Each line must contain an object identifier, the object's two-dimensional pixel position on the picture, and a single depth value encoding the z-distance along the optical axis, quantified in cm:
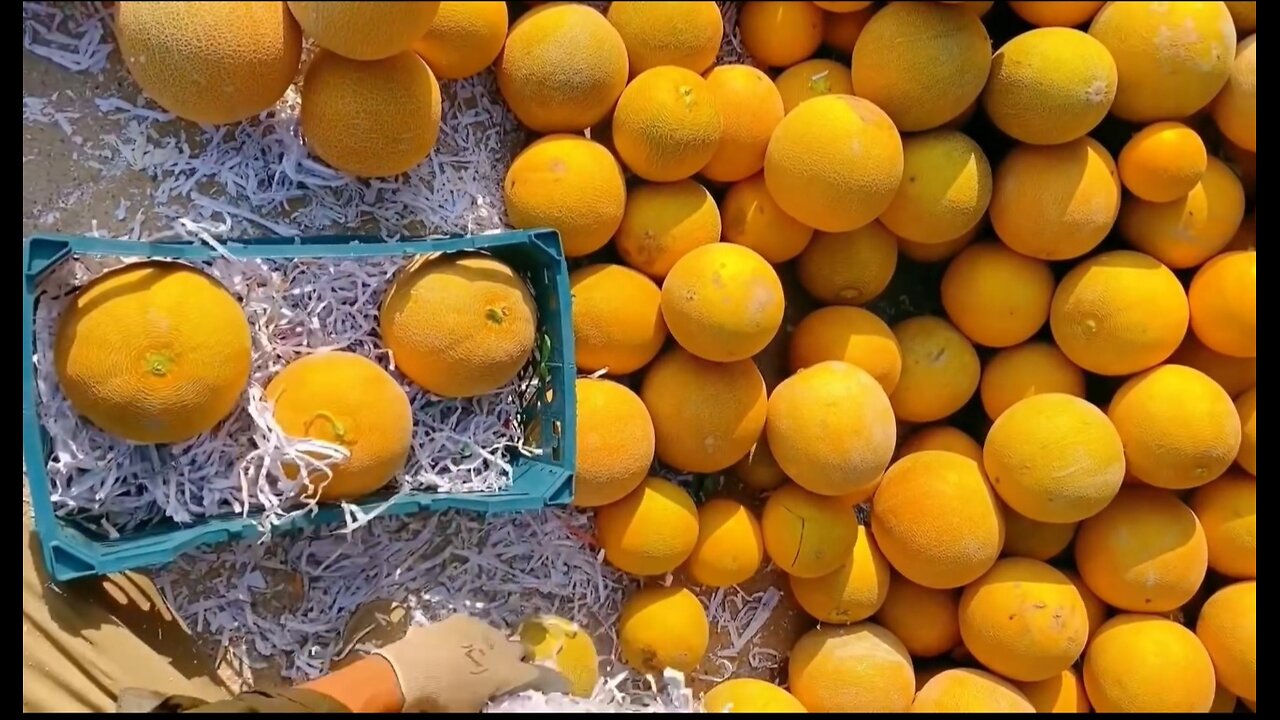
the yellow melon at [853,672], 162
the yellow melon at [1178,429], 156
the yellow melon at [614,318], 153
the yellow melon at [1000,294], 168
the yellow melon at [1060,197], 156
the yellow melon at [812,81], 160
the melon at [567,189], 146
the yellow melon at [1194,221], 164
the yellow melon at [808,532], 160
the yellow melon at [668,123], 144
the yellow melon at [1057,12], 158
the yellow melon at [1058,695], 168
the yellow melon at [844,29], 163
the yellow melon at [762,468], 170
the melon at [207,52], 114
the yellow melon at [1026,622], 159
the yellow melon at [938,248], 176
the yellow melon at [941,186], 157
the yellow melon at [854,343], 166
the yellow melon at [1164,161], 153
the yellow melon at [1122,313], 159
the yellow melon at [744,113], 156
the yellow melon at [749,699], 155
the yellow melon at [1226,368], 172
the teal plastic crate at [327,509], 113
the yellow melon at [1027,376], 171
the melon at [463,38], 136
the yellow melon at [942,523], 158
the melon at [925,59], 148
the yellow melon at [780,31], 162
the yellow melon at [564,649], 154
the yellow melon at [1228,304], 161
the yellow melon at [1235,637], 166
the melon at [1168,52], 151
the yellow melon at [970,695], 160
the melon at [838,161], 144
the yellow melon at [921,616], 174
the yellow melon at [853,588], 167
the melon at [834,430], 151
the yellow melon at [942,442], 174
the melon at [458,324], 134
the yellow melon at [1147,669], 158
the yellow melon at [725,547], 163
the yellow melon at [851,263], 167
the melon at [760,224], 162
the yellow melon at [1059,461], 153
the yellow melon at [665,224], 156
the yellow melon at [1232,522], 171
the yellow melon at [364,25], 115
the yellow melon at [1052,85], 147
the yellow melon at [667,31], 151
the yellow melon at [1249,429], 169
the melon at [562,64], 144
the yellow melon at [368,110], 127
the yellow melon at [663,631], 159
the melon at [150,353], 114
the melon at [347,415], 127
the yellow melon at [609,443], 147
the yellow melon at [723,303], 143
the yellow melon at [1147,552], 164
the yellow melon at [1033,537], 171
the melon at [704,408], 155
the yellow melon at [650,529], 155
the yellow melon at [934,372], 172
